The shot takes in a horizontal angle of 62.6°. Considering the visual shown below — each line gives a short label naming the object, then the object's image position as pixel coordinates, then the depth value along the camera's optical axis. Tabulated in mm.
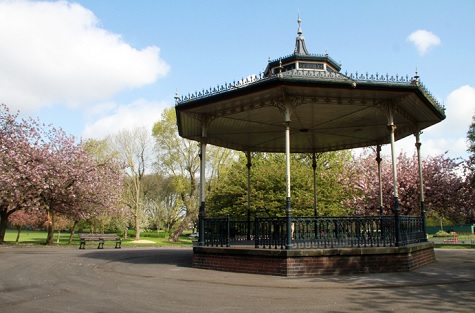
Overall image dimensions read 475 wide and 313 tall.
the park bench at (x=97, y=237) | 26562
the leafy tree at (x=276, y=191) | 35812
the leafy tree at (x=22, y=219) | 42931
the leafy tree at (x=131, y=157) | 47812
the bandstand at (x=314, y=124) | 11875
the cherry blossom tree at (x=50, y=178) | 28516
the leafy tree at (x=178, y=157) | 43062
